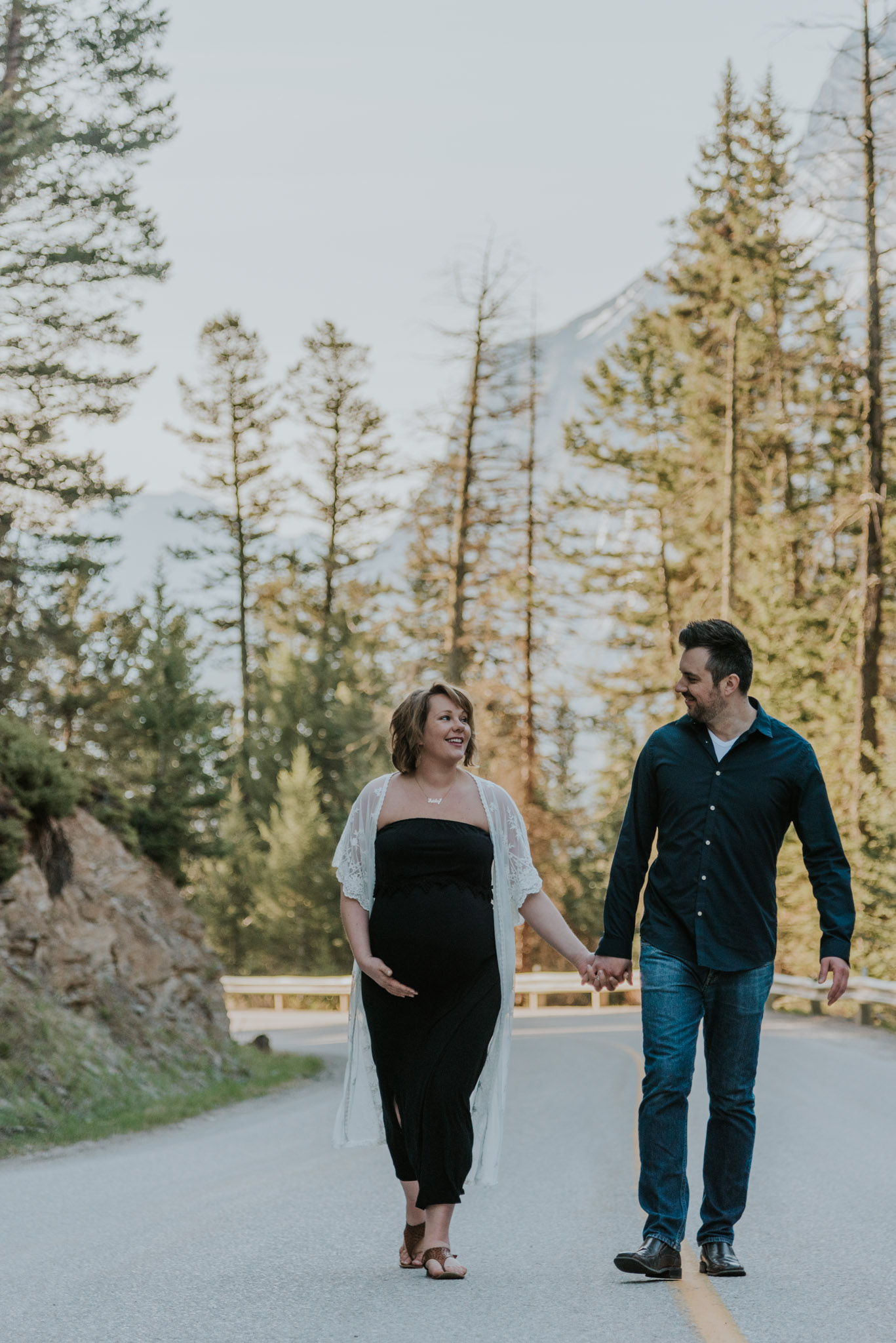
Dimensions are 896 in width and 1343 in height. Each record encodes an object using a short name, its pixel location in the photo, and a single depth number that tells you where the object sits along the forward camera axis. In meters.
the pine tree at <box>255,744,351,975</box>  45.25
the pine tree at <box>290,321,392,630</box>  53.97
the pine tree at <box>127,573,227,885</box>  18.98
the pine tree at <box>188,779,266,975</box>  48.19
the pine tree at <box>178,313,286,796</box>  53.50
